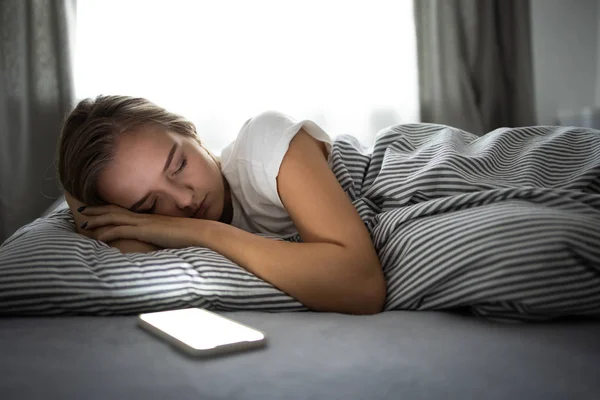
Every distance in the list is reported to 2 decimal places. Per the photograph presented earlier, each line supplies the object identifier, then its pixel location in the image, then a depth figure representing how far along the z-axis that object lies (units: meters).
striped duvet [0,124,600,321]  0.84
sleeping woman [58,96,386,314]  0.96
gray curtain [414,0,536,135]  2.37
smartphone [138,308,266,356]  0.68
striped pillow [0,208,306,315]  0.93
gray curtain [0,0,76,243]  2.19
